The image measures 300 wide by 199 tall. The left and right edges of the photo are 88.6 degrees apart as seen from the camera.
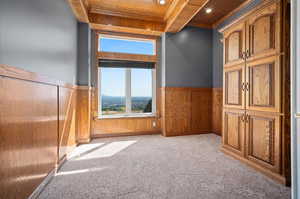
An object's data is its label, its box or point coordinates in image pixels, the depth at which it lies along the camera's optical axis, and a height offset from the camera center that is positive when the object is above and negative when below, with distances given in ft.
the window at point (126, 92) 13.10 +0.50
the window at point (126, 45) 12.94 +4.59
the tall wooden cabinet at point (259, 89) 5.94 +0.37
